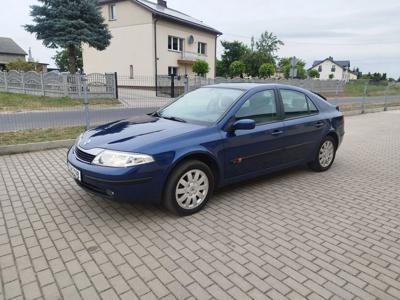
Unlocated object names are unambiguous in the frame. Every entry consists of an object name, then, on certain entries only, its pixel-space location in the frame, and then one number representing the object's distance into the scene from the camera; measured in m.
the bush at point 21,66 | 32.81
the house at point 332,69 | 94.25
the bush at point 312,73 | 68.68
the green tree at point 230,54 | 57.32
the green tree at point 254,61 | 54.25
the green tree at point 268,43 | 67.25
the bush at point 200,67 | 29.56
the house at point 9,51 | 54.56
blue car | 3.41
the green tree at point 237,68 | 43.53
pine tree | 20.14
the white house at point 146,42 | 28.34
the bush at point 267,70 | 42.83
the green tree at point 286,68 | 57.94
